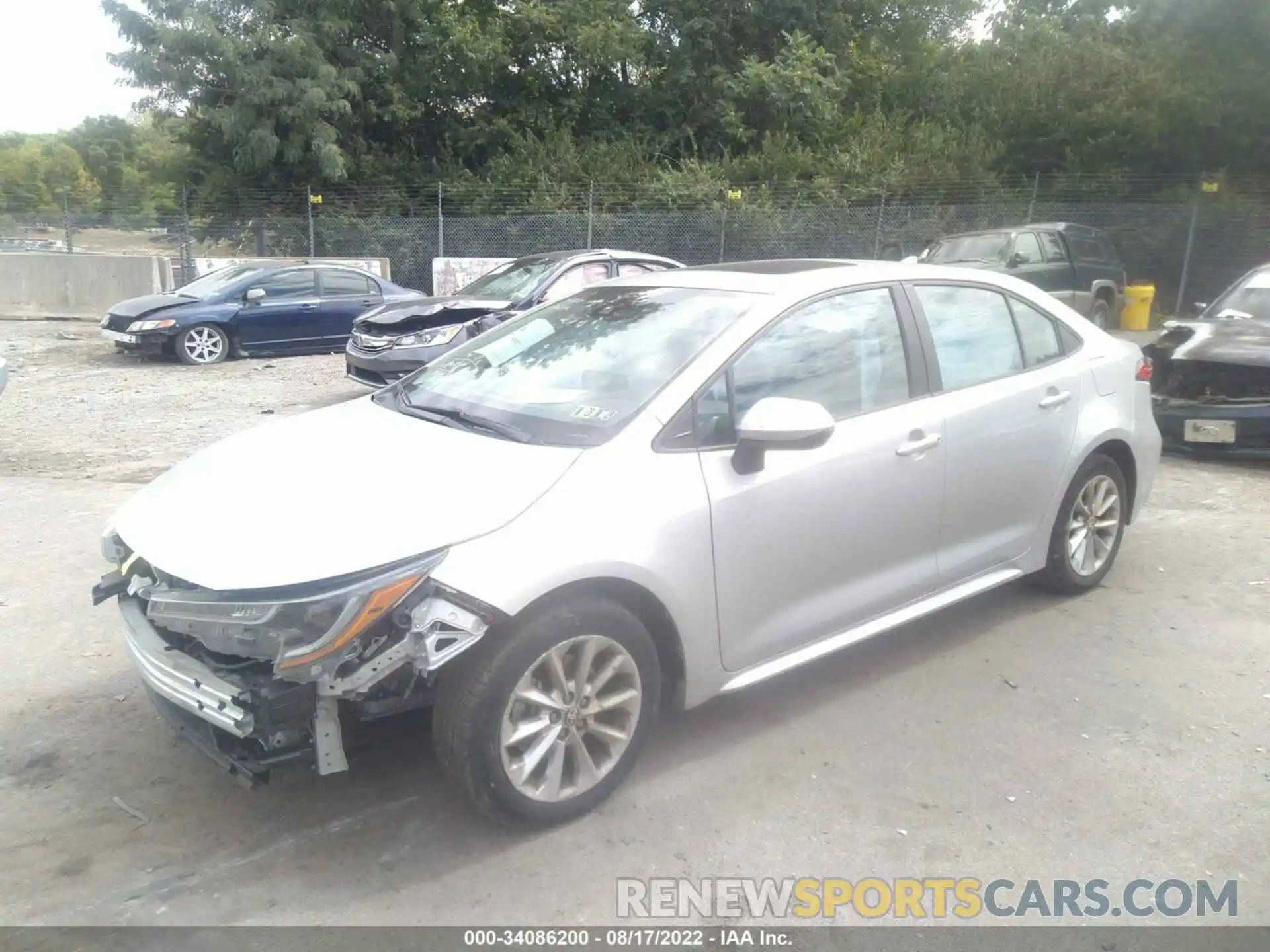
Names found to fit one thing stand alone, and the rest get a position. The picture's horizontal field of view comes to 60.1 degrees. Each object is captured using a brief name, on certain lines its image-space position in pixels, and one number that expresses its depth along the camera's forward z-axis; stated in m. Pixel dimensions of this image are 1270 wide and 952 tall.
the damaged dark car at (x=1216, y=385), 7.89
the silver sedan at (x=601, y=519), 3.02
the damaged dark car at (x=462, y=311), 10.49
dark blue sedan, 14.02
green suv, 14.65
